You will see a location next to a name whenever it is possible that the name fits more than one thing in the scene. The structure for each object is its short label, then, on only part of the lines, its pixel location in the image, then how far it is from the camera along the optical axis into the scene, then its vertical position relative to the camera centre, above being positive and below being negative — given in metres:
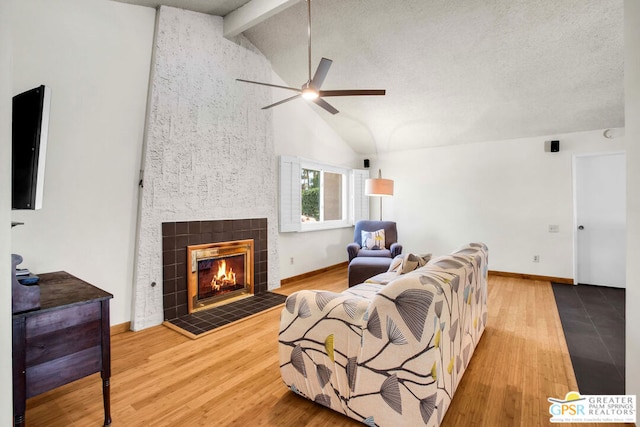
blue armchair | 4.61 -0.32
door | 4.35 +0.11
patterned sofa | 1.44 -0.67
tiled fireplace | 3.17 -0.29
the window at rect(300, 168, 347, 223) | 5.29 +0.53
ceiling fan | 2.54 +1.18
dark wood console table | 1.39 -0.64
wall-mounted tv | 1.45 +0.35
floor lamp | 4.74 +0.59
